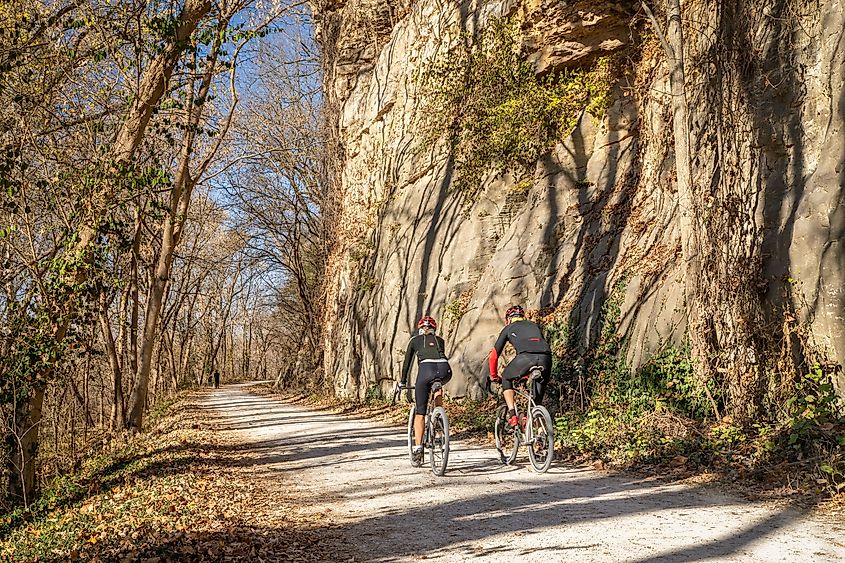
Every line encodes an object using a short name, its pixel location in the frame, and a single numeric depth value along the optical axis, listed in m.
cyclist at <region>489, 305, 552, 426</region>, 9.30
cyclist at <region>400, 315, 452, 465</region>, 9.68
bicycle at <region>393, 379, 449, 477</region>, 9.09
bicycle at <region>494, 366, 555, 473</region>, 9.03
